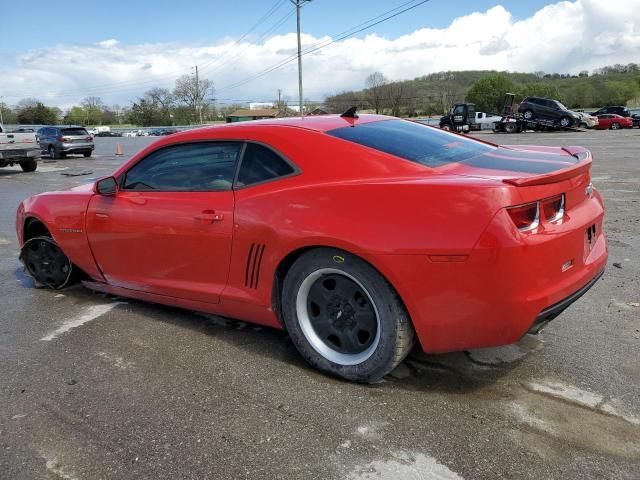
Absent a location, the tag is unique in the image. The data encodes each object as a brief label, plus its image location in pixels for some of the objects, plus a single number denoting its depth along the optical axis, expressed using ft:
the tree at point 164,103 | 305.53
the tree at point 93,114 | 400.14
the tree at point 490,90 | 258.84
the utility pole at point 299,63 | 140.56
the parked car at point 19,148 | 56.70
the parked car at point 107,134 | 253.24
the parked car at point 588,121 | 117.50
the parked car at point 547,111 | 108.37
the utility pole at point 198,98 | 270.14
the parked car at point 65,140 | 80.53
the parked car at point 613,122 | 118.32
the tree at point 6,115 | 327.30
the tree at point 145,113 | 316.19
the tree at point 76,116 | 382.42
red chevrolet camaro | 8.00
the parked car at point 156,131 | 213.95
